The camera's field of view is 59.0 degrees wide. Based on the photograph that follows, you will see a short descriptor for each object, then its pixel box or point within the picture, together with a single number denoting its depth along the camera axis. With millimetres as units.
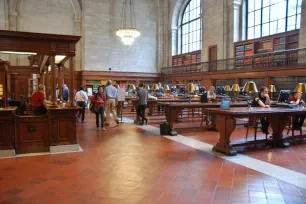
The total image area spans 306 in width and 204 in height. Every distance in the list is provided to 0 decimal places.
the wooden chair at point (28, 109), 5873
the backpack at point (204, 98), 7824
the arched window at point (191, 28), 17172
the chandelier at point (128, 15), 17797
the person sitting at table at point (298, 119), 6573
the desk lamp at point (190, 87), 7654
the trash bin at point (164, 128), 6973
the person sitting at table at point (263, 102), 6213
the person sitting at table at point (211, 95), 10205
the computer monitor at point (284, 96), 7859
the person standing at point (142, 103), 8445
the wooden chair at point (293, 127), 6498
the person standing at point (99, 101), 7625
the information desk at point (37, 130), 4887
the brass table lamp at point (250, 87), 5239
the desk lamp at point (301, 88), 5883
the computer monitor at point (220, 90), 12602
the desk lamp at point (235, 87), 8344
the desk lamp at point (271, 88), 8855
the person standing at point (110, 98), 8328
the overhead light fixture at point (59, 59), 6577
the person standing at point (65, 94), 9931
